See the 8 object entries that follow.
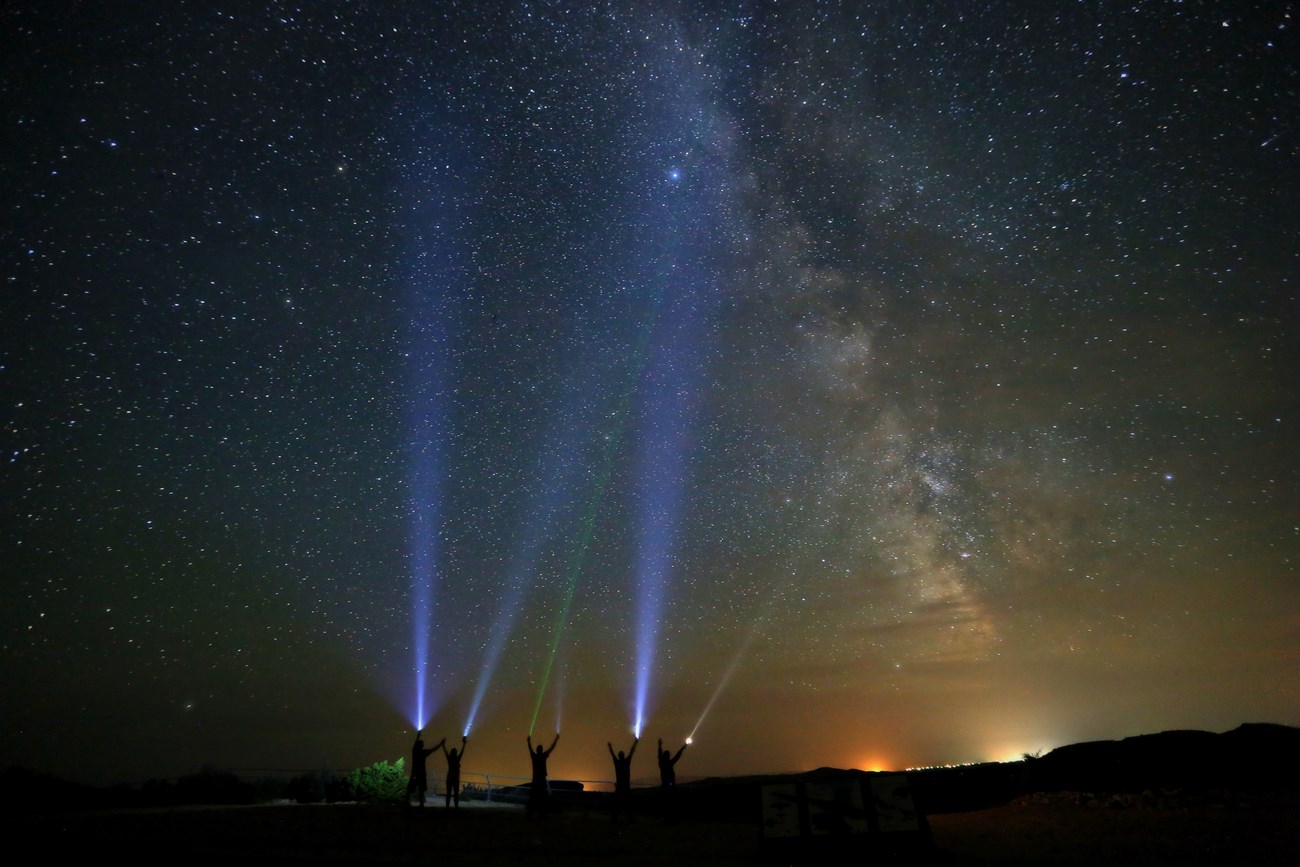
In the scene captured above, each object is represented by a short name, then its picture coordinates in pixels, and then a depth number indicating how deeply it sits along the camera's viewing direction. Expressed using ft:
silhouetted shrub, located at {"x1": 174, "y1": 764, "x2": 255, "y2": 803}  74.95
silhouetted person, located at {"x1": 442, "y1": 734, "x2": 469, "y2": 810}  59.98
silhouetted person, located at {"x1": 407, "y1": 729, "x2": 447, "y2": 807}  56.03
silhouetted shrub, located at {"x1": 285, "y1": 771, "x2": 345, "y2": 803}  75.36
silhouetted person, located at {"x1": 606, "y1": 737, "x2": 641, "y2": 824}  53.62
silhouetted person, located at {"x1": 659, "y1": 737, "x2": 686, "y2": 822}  54.54
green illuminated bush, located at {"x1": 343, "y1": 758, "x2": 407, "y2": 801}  72.33
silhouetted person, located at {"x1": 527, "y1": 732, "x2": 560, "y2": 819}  53.93
